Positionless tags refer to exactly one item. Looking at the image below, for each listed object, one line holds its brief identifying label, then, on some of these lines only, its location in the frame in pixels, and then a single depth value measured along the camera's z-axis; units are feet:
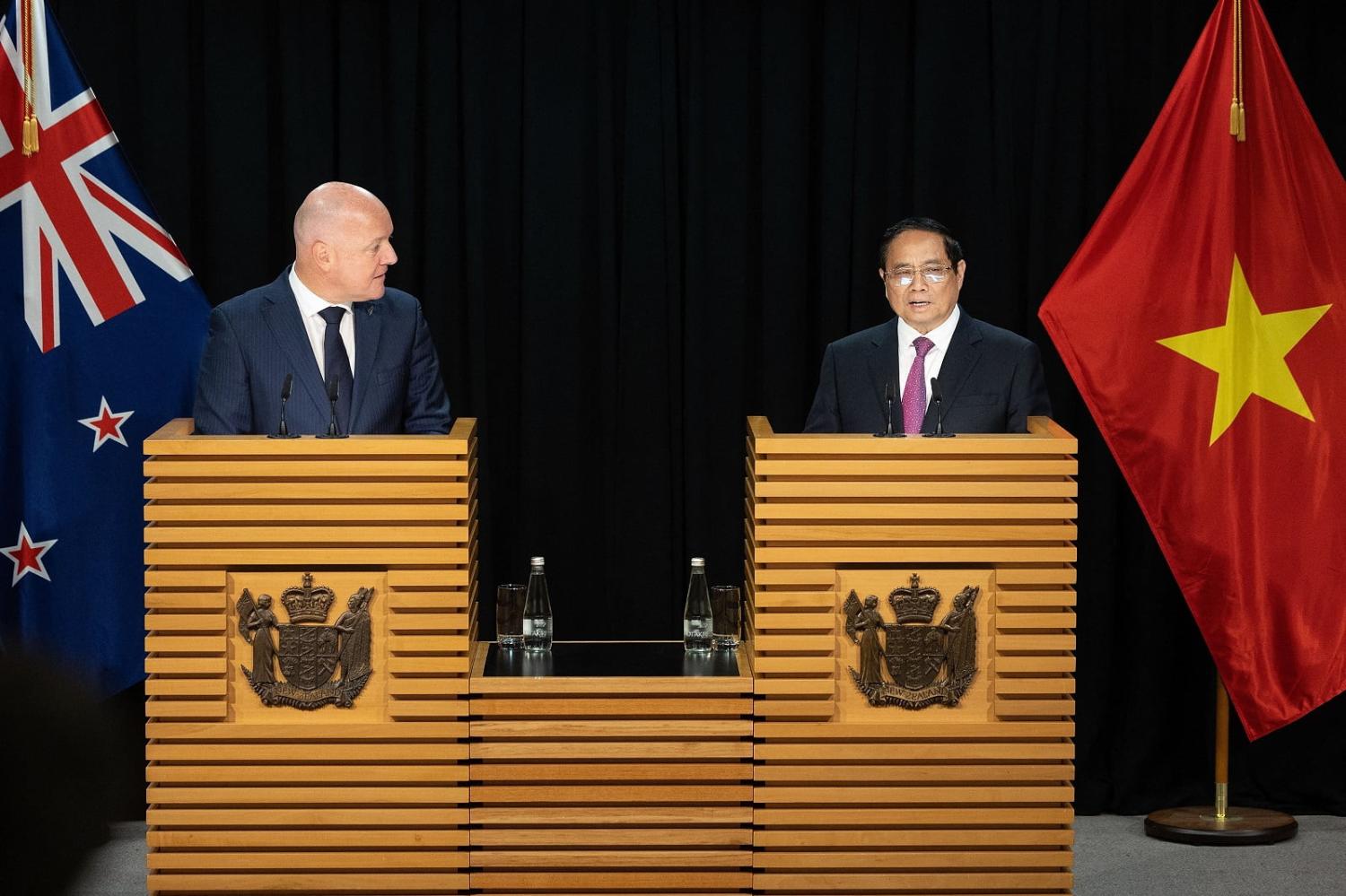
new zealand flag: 32.22
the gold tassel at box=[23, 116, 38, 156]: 30.42
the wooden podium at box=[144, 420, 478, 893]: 23.67
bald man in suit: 26.43
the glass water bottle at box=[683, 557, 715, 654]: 26.16
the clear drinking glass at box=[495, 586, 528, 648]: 26.05
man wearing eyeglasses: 28.30
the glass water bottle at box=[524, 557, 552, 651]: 26.16
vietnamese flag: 31.71
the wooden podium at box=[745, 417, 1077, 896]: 24.06
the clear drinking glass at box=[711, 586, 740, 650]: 26.35
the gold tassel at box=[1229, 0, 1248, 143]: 31.19
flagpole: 34.40
